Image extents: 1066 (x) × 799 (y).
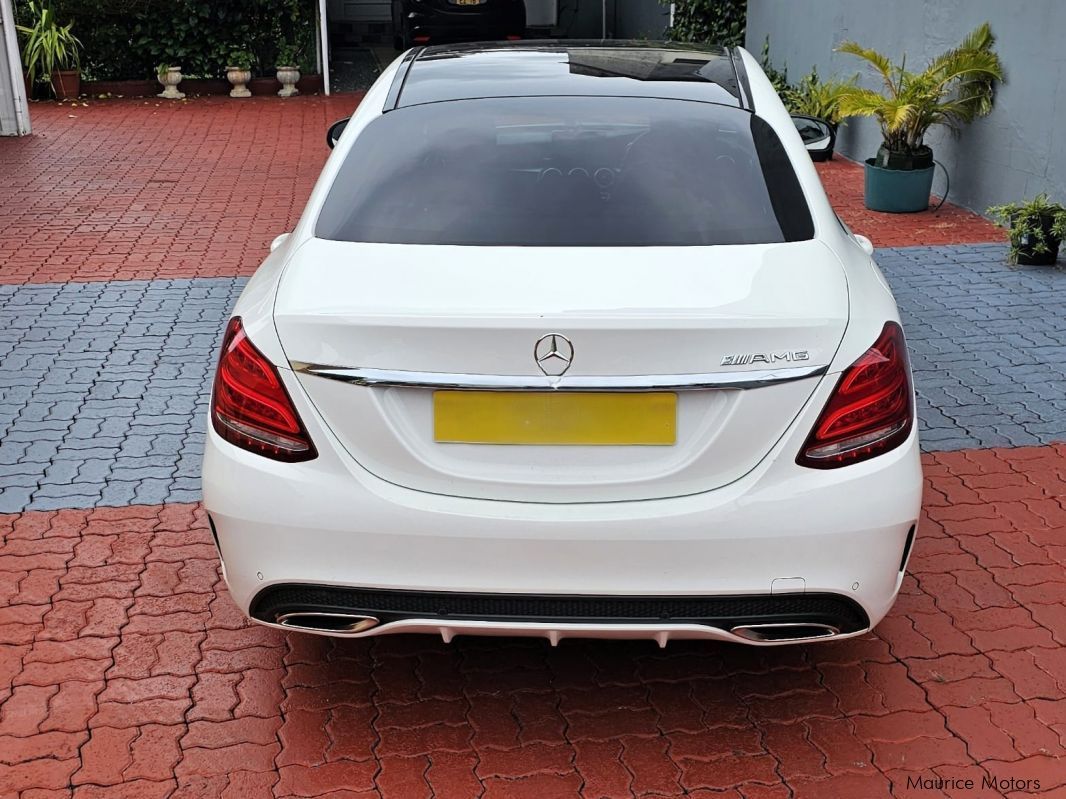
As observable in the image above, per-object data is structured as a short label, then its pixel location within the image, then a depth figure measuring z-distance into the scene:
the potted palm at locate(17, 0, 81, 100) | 15.45
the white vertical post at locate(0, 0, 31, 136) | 12.91
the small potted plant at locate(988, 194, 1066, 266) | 7.64
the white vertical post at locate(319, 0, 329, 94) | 16.69
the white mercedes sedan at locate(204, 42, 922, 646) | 2.65
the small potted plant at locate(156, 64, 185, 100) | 16.33
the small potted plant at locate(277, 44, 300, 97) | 16.70
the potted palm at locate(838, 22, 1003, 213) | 8.87
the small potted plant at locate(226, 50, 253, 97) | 16.56
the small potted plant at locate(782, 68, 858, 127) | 10.83
